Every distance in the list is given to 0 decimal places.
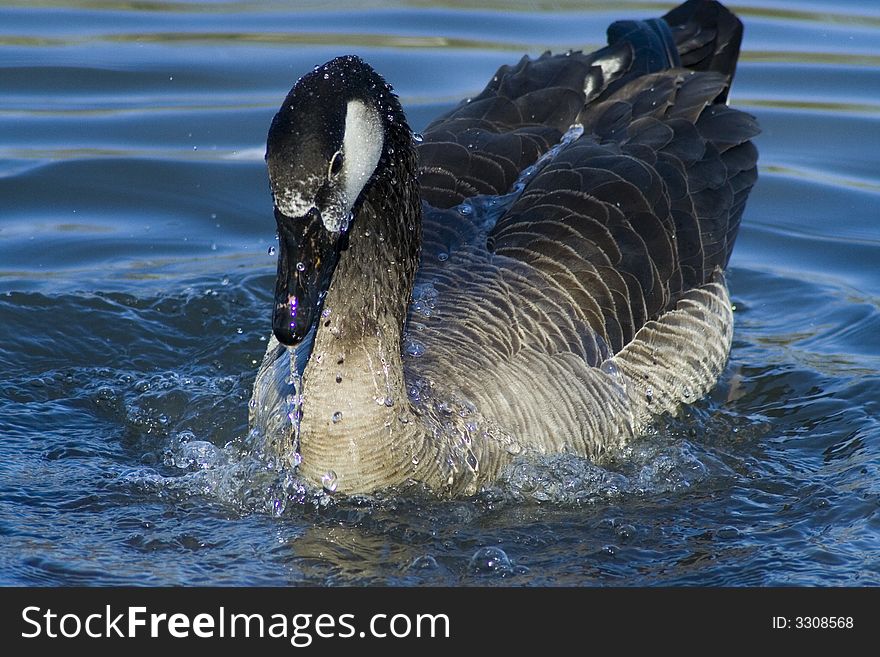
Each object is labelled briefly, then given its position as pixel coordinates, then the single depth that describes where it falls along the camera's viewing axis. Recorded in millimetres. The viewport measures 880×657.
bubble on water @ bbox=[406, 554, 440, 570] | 13375
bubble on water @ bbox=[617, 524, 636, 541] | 14172
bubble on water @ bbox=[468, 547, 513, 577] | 13344
